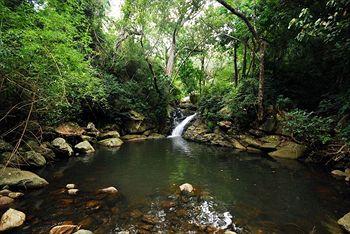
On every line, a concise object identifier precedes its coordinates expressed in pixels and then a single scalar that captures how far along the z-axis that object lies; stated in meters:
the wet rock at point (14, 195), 5.19
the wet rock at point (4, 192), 5.17
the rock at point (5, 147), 6.96
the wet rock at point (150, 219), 4.39
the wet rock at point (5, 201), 4.84
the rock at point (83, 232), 3.69
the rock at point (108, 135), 13.37
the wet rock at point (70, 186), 6.04
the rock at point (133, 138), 14.68
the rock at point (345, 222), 4.06
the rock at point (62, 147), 9.15
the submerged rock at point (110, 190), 5.82
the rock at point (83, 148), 10.23
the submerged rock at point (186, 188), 6.03
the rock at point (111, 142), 12.36
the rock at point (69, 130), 10.15
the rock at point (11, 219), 3.96
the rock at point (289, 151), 9.59
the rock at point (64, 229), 3.84
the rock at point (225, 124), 13.12
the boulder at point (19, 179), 5.55
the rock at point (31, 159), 6.87
